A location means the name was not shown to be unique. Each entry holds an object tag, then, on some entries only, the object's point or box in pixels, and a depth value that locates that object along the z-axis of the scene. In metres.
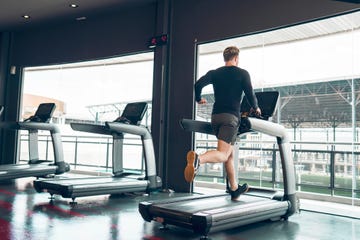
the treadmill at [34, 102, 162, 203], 4.04
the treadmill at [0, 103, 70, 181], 5.36
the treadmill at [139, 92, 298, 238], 2.66
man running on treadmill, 3.07
